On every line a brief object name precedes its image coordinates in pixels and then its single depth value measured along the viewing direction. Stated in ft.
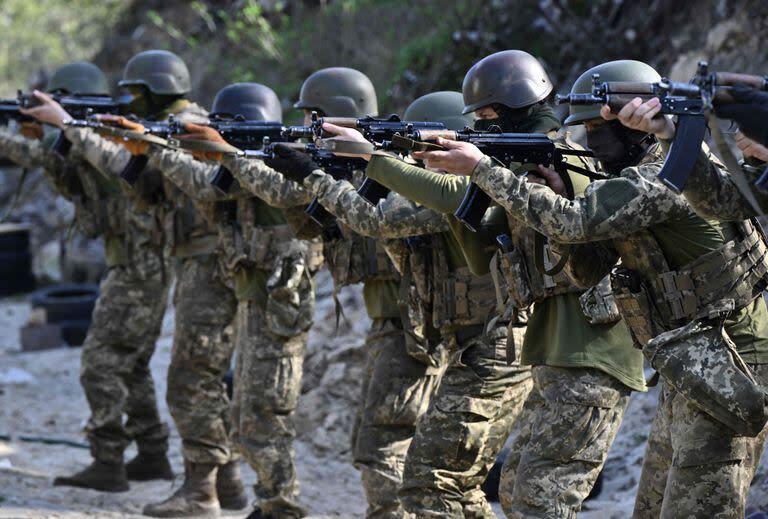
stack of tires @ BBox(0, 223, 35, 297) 100.27
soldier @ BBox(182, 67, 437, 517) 36.11
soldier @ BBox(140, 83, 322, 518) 41.42
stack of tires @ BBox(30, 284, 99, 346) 79.41
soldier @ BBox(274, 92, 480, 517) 34.88
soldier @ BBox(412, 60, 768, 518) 25.64
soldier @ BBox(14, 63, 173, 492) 49.29
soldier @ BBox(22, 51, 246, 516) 45.42
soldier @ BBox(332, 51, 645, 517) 28.84
